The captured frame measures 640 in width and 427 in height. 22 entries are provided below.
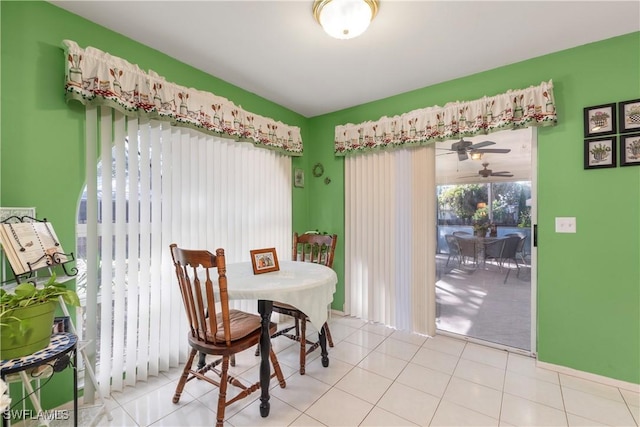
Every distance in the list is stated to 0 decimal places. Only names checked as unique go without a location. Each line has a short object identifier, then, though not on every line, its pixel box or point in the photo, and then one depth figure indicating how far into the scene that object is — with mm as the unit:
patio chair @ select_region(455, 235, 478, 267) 2729
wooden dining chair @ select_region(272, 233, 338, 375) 2193
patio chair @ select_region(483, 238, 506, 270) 2600
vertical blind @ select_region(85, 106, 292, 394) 1860
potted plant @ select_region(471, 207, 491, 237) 2643
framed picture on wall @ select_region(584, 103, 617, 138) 2016
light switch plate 2158
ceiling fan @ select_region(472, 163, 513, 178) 2535
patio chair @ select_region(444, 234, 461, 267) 2816
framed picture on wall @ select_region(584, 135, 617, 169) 2014
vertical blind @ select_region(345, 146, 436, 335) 2834
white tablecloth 1599
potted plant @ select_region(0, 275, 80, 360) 1070
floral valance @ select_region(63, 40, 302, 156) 1681
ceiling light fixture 1605
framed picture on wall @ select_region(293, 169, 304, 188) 3500
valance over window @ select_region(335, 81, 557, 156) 2213
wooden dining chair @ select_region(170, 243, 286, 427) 1493
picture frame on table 1975
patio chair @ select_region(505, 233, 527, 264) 2461
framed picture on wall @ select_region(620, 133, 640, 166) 1943
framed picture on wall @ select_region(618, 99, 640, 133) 1942
